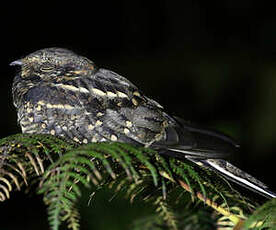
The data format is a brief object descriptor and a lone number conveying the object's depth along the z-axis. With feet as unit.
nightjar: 7.57
